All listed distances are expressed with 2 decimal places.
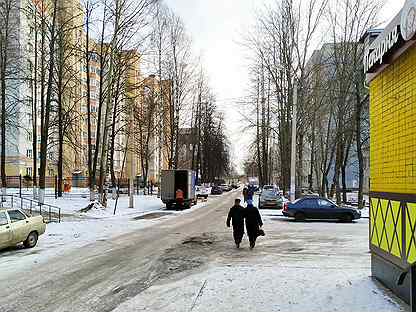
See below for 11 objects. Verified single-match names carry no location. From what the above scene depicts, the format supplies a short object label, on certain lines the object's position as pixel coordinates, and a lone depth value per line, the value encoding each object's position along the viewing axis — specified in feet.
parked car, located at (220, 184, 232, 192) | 311.35
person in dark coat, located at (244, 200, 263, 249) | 47.62
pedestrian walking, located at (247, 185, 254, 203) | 102.17
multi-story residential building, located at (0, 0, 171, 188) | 103.55
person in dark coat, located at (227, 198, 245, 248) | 48.11
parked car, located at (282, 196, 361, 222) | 85.66
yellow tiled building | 24.93
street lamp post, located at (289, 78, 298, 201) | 98.89
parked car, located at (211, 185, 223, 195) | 256.93
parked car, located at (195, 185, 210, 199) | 179.82
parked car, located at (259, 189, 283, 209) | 122.01
